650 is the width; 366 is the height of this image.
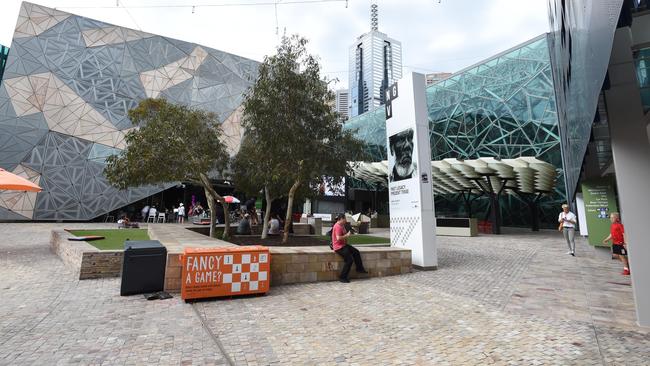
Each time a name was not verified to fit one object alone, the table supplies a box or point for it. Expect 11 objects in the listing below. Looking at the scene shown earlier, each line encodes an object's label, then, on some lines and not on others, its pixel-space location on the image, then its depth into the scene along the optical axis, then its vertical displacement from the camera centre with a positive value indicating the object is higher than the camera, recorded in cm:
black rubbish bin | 568 -89
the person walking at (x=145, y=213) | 2596 +52
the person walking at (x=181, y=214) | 2631 +43
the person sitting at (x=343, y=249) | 730 -71
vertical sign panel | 861 +127
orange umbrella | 958 +112
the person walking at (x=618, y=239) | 789 -53
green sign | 1071 +37
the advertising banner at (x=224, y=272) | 554 -95
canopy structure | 1847 +285
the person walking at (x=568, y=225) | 1099 -25
